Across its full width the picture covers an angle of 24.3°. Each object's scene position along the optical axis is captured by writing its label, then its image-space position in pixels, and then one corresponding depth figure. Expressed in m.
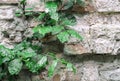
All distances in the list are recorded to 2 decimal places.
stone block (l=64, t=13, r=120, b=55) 1.46
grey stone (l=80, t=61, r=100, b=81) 1.50
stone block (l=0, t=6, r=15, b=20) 1.47
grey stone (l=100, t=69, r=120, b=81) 1.50
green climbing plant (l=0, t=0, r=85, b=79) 1.39
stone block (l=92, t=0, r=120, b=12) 1.47
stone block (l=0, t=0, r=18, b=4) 1.48
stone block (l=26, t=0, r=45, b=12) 1.47
